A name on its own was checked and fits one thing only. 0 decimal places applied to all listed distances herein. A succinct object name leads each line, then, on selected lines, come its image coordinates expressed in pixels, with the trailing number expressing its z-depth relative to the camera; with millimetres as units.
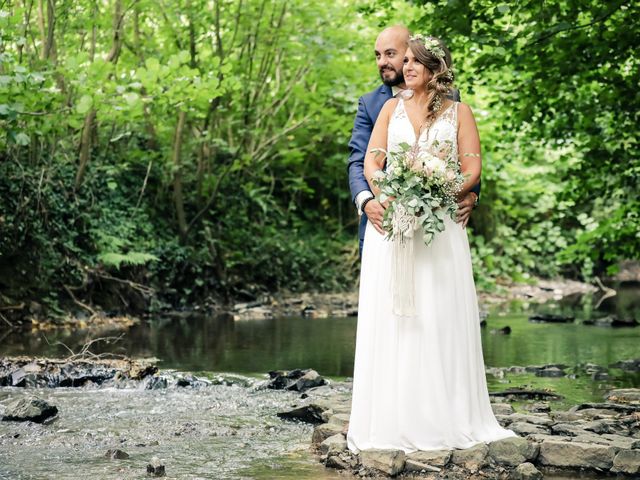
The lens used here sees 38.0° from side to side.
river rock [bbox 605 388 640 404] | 7995
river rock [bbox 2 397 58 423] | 7023
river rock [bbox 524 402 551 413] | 7426
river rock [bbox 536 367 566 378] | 10029
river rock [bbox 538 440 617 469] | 5441
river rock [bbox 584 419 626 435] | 6242
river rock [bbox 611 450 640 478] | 5312
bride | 5512
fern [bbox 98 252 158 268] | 16406
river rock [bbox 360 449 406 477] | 5246
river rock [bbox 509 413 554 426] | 6395
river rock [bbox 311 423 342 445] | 6137
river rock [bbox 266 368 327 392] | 9219
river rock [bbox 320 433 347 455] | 5637
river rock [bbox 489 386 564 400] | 8336
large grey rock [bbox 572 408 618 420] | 6867
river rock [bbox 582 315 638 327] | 16328
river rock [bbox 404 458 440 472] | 5251
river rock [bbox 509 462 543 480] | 5234
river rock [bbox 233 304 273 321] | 18016
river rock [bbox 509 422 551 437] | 6062
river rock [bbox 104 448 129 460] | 5723
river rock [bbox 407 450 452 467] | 5309
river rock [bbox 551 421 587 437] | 6043
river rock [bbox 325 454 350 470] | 5434
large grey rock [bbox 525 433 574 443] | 5670
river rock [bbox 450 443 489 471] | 5344
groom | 5688
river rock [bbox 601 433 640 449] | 5633
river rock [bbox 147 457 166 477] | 5191
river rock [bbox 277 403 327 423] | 7188
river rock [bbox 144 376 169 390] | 9297
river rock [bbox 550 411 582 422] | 6782
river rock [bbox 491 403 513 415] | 6922
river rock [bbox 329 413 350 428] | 6316
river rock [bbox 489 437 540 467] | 5418
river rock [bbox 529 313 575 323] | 17198
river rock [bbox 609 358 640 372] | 10492
